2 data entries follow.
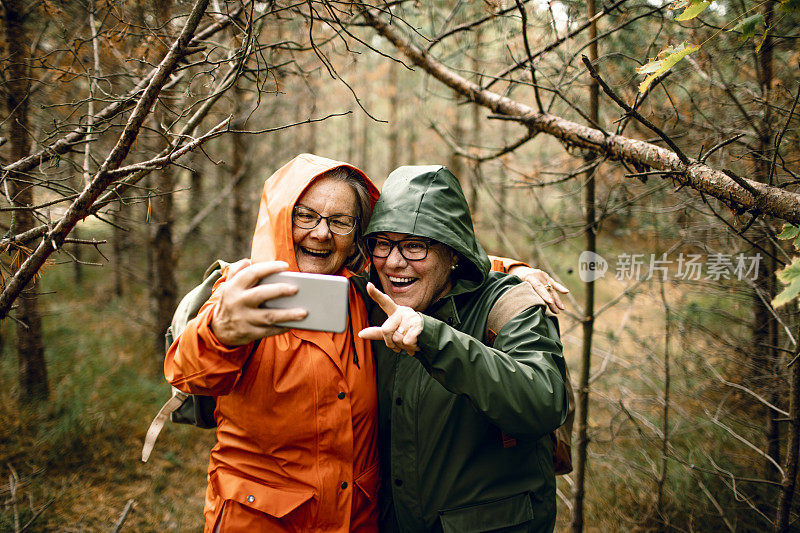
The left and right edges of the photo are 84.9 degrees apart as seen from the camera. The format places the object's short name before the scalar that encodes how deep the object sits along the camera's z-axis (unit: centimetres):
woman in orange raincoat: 179
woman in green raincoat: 150
